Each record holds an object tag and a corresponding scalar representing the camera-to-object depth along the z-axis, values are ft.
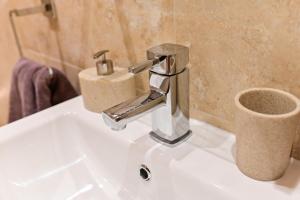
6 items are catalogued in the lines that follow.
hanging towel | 2.34
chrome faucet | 1.47
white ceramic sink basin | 1.41
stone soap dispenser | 1.94
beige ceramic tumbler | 1.21
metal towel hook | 2.58
